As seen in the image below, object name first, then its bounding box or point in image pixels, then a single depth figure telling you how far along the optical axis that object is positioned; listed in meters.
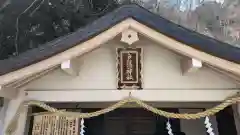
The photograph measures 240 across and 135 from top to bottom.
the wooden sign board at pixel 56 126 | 2.13
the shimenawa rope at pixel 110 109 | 1.97
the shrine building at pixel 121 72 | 1.83
